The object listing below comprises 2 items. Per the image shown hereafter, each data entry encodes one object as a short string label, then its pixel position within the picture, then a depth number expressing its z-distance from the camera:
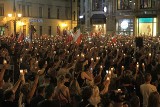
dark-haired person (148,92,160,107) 6.46
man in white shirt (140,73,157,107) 7.98
